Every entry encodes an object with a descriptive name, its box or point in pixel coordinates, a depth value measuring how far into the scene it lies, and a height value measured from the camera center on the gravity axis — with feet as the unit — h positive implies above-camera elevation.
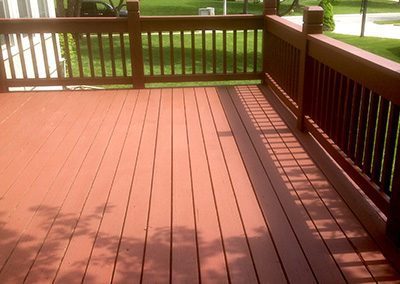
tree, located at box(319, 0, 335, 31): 65.31 -7.58
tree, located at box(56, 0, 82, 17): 48.44 -3.93
